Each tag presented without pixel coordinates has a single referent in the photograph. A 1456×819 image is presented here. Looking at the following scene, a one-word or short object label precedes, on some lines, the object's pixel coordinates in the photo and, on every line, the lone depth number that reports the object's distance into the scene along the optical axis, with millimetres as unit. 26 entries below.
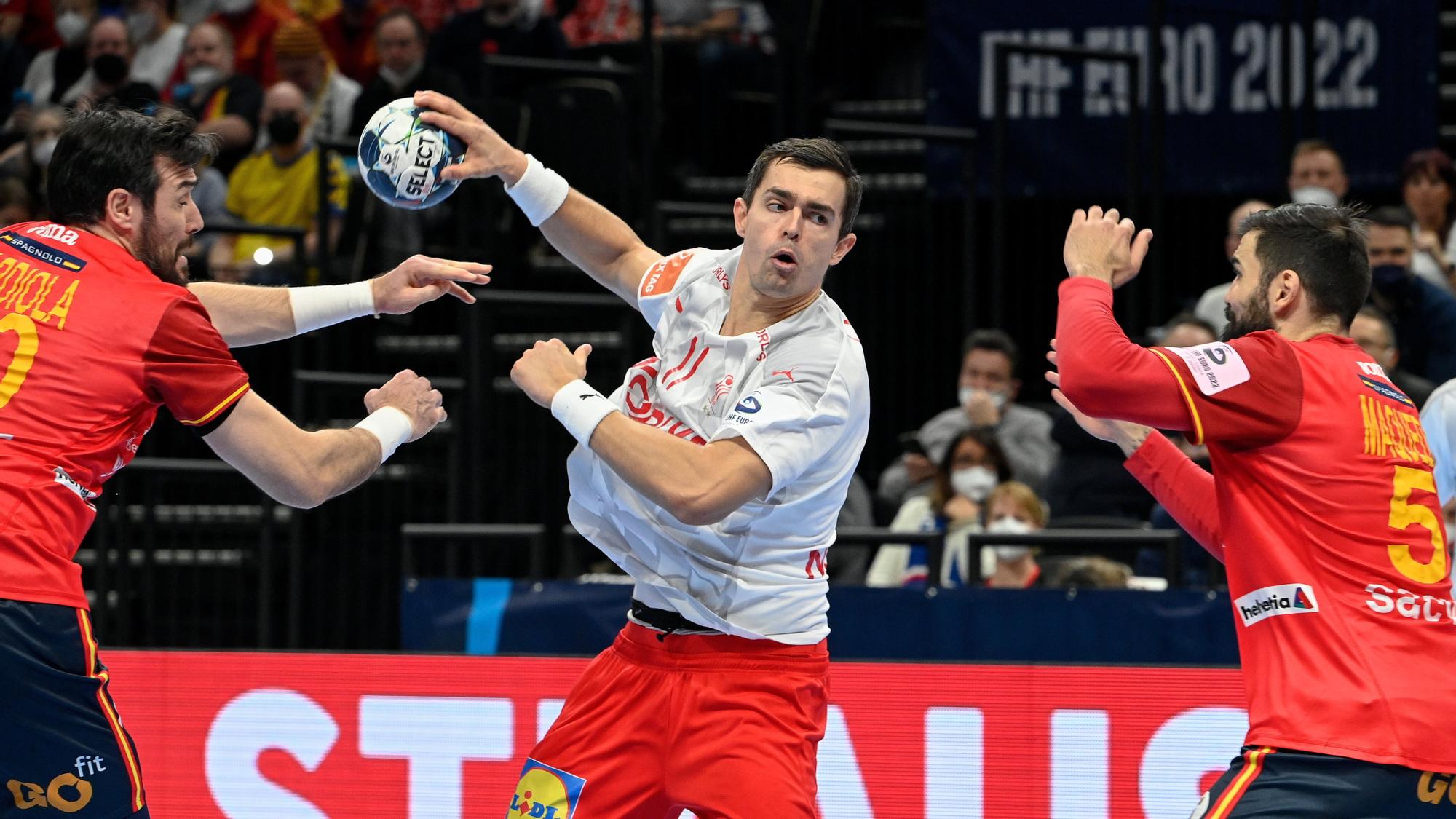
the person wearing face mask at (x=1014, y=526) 16828
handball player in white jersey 9180
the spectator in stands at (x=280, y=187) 22250
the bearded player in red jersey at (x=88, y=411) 8687
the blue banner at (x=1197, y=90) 22625
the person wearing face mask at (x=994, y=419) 19047
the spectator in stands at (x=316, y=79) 24078
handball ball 10531
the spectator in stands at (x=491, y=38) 24437
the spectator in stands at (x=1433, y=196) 19797
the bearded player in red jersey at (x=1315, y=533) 8445
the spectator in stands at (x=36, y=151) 23453
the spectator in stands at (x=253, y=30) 26187
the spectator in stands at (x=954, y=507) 17422
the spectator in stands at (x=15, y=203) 21937
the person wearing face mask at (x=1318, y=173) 19547
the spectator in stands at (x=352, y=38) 26641
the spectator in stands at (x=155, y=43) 26016
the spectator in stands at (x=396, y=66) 22875
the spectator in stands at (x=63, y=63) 26406
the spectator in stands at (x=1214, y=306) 19172
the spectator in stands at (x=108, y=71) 24141
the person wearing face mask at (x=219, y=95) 23828
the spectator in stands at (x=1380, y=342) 15781
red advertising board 12867
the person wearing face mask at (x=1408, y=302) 17828
